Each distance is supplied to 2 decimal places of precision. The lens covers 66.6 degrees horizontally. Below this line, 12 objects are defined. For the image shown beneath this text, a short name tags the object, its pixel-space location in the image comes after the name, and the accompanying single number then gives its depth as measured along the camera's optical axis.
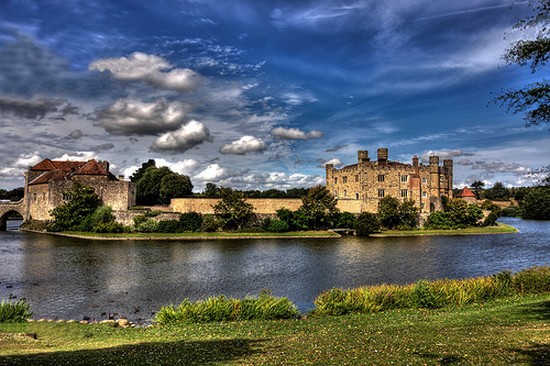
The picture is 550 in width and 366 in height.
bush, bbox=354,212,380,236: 54.72
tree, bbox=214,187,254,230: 54.53
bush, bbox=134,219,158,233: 52.78
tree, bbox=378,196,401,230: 59.03
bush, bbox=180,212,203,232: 54.25
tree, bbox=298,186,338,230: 57.00
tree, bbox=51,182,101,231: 54.50
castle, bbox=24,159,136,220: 57.19
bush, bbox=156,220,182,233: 53.00
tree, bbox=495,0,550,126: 11.67
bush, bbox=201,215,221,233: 53.84
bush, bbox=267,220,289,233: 54.72
